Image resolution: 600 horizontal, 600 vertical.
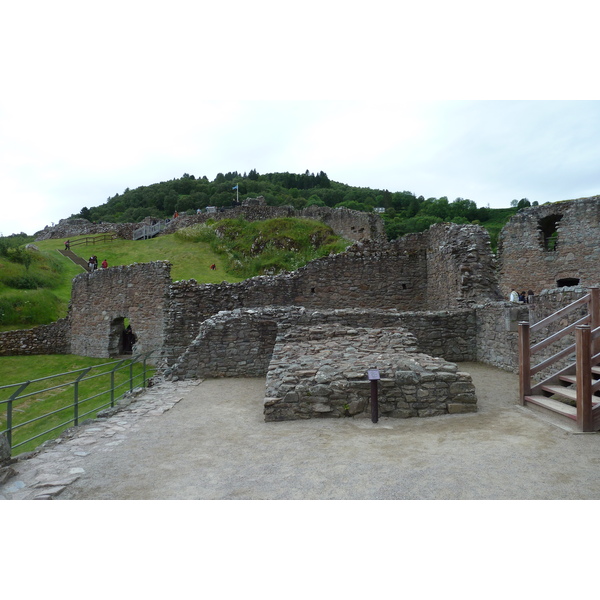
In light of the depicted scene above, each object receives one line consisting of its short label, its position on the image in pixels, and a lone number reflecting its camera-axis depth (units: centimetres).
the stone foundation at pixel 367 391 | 712
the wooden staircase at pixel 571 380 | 559
